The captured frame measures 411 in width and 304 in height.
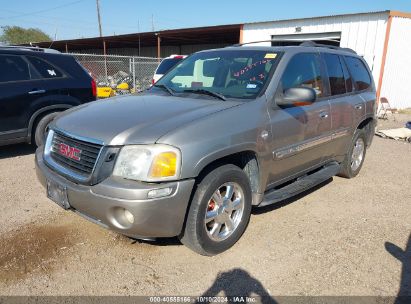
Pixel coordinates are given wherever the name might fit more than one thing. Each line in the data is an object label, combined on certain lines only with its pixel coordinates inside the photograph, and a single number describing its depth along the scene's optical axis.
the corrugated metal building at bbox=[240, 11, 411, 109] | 14.02
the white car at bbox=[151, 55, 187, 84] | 12.44
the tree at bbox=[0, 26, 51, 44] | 67.94
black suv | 6.09
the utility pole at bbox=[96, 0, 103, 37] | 45.91
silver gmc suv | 2.88
